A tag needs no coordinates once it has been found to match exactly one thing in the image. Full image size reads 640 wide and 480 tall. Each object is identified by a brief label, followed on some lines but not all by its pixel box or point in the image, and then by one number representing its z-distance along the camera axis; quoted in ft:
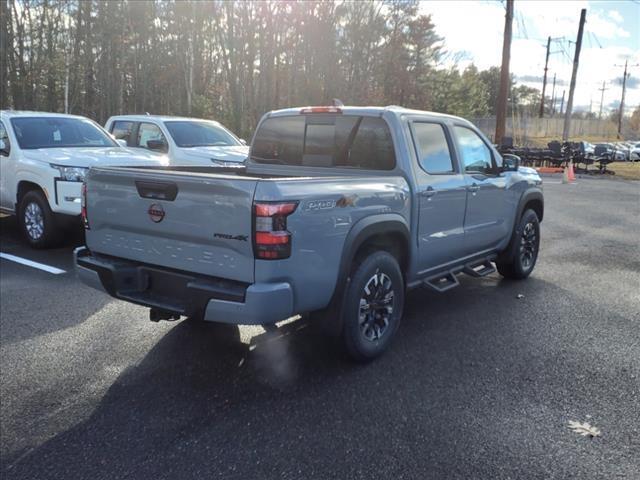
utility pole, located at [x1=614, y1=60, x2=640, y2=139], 238.25
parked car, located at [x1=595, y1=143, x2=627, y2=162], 86.54
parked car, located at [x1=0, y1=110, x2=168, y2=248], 24.08
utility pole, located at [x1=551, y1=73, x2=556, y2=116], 316.40
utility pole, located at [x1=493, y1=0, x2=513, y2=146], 66.03
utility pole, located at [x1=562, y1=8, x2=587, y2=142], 102.73
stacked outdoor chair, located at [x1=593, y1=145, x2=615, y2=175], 83.15
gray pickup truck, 11.01
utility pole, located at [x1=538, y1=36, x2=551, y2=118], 178.81
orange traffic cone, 71.35
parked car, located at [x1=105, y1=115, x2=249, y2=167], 31.83
